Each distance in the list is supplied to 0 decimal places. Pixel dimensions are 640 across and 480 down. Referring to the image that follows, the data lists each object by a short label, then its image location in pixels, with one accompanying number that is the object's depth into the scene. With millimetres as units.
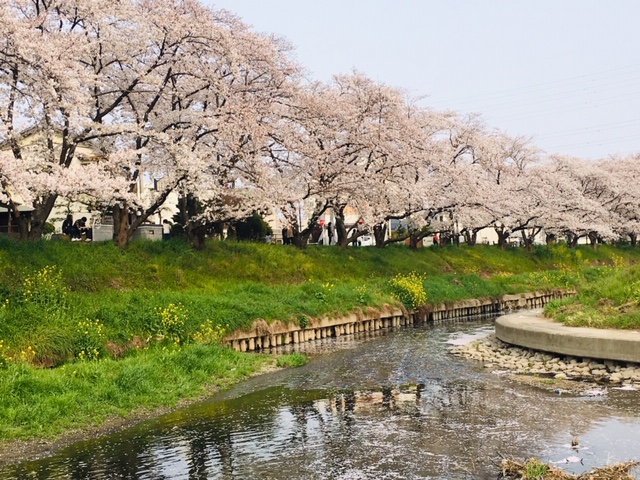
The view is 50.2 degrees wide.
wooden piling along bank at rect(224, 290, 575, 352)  24641
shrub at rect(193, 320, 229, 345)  21375
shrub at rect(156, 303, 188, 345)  21062
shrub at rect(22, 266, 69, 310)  19844
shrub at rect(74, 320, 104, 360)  18141
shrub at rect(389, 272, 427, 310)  33469
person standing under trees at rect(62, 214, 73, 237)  37500
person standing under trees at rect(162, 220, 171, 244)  38812
